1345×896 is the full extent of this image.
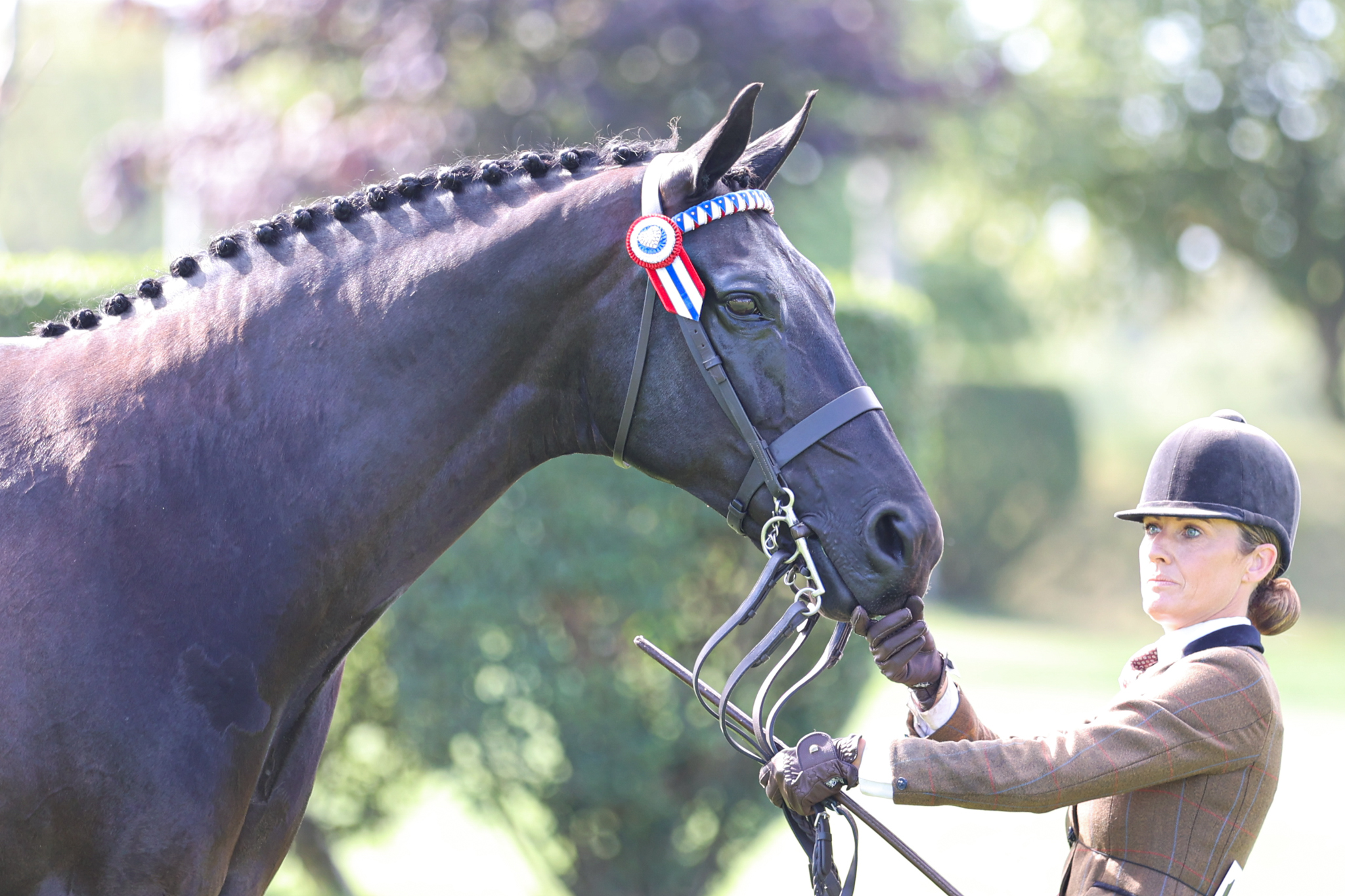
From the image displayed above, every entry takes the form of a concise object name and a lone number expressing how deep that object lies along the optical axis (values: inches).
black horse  526.6
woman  531.7
